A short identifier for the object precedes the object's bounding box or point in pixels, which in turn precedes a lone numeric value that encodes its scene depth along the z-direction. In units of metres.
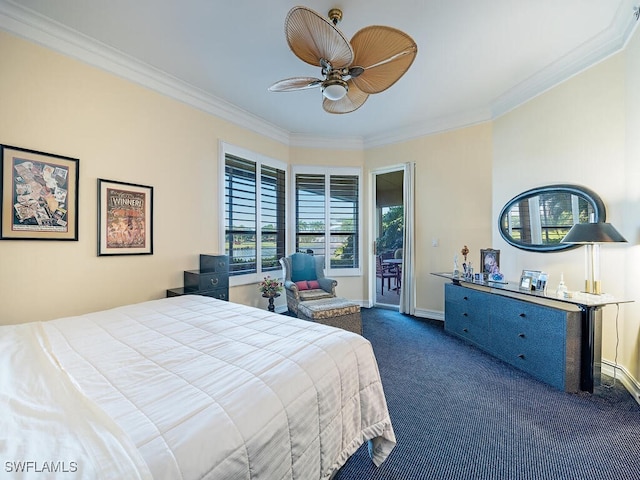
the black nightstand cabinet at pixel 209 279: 3.02
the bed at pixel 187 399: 0.69
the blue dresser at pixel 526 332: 2.28
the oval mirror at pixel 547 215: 2.65
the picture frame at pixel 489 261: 3.42
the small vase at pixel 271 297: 3.95
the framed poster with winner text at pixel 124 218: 2.57
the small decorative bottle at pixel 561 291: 2.48
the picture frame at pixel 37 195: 2.06
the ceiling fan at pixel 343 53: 1.72
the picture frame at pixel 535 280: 2.79
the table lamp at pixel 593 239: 2.20
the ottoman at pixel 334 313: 3.19
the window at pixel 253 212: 3.87
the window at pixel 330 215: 4.88
